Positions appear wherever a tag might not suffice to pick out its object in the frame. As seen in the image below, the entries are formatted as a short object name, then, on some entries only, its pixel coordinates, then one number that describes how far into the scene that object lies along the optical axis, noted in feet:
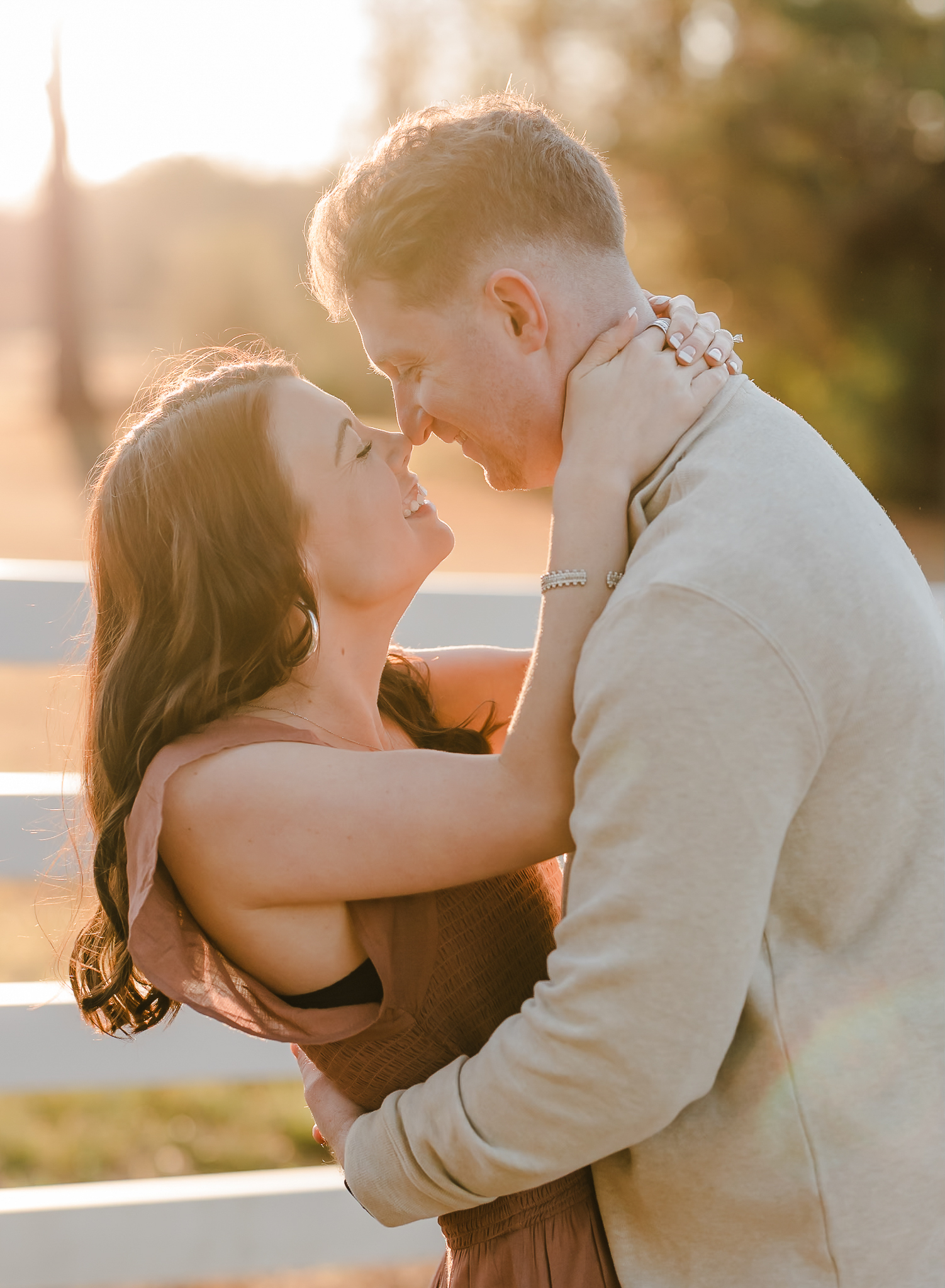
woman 4.83
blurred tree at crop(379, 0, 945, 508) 49.03
